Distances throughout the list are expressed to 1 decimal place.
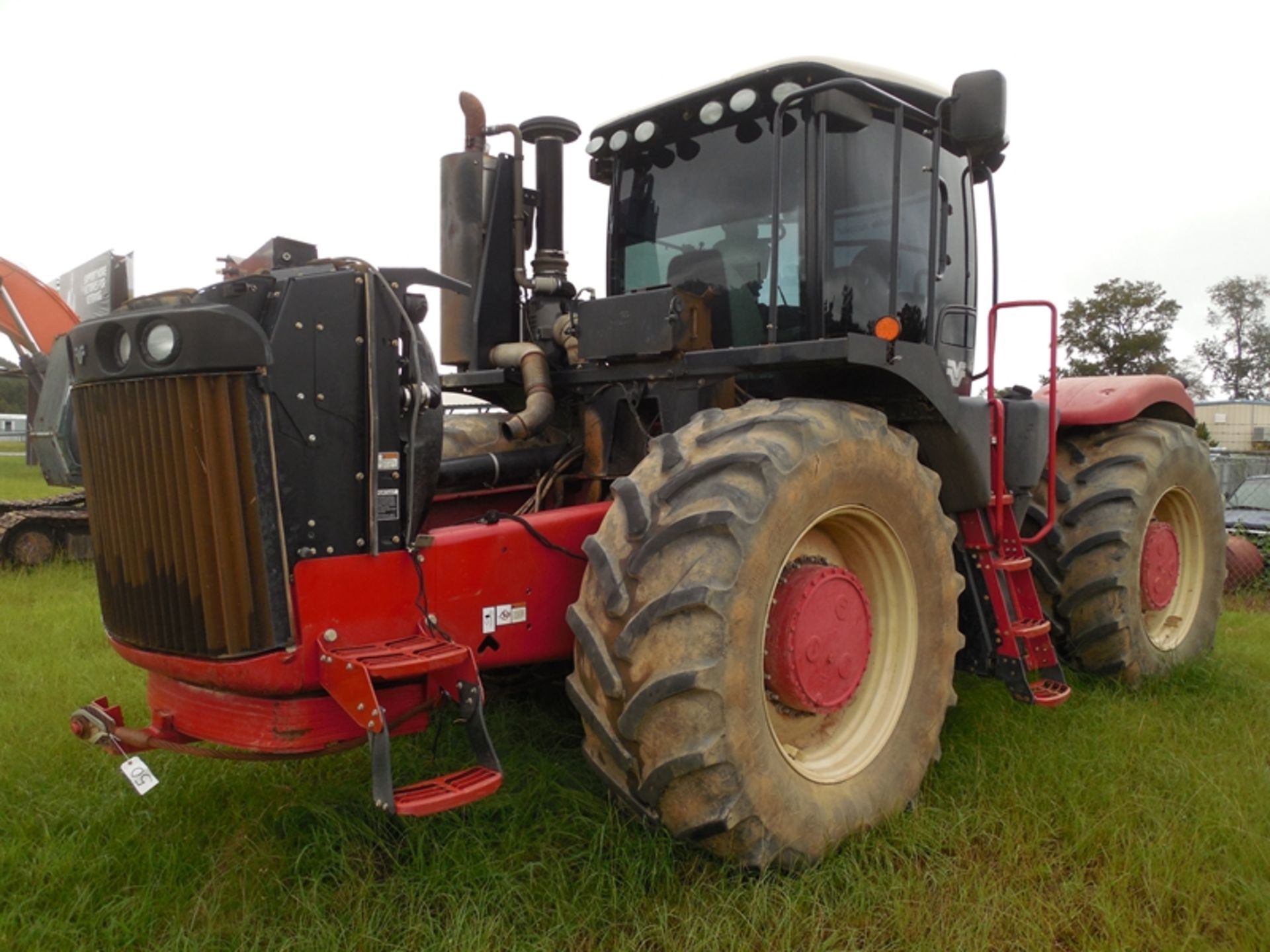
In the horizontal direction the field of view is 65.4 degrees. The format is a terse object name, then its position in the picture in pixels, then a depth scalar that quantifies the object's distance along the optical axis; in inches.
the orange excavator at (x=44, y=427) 362.9
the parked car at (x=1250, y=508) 428.1
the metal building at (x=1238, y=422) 1369.3
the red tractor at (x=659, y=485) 101.3
